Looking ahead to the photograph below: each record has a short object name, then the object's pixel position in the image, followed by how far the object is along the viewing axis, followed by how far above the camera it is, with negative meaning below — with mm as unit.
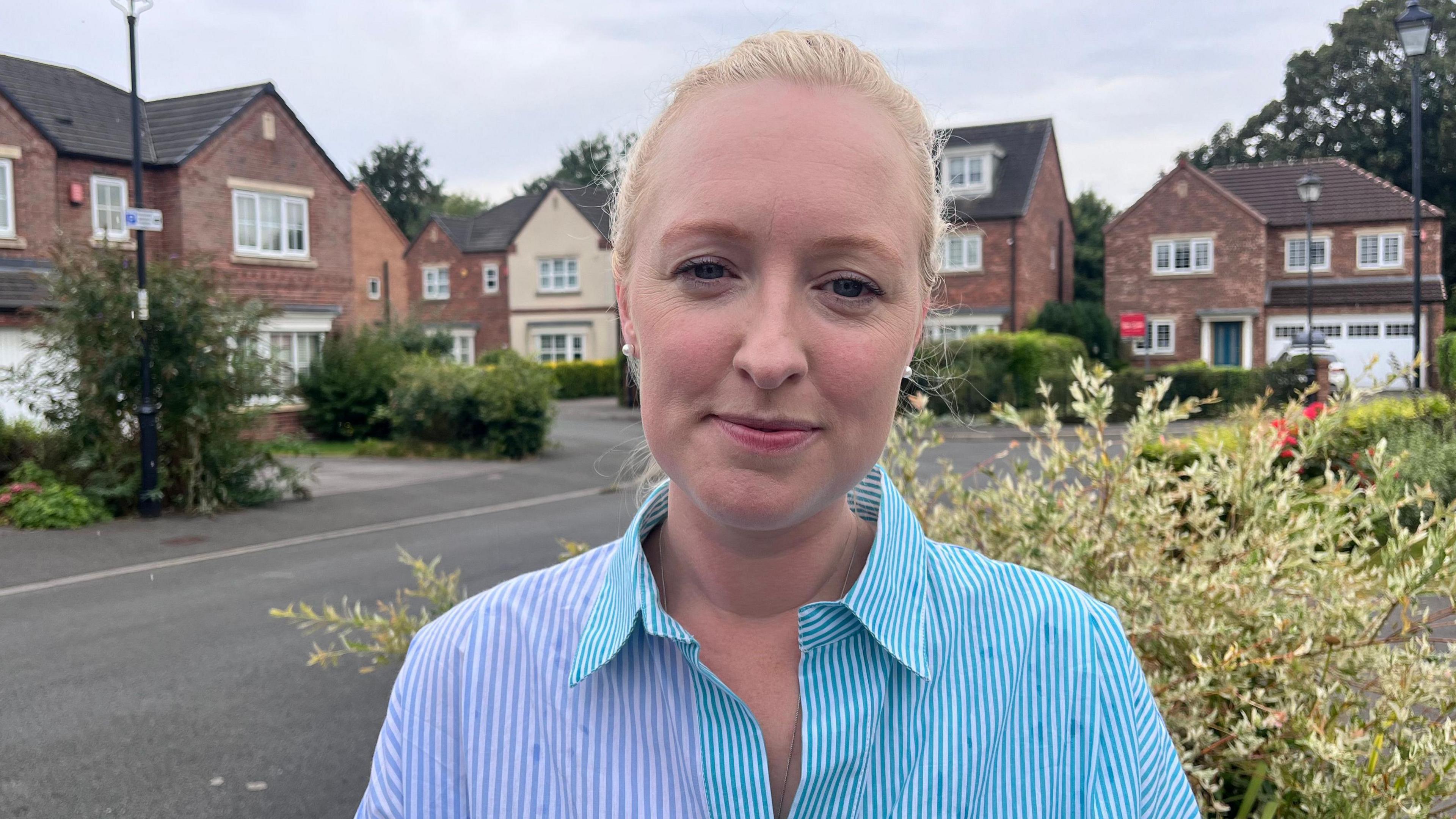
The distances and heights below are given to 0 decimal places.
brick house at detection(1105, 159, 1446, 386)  41469 +2950
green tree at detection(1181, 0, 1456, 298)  53250 +12411
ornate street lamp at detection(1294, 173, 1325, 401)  25405 +3535
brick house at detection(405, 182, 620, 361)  50875 +3377
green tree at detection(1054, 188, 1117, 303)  49812 +4668
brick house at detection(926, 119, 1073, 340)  40156 +4335
